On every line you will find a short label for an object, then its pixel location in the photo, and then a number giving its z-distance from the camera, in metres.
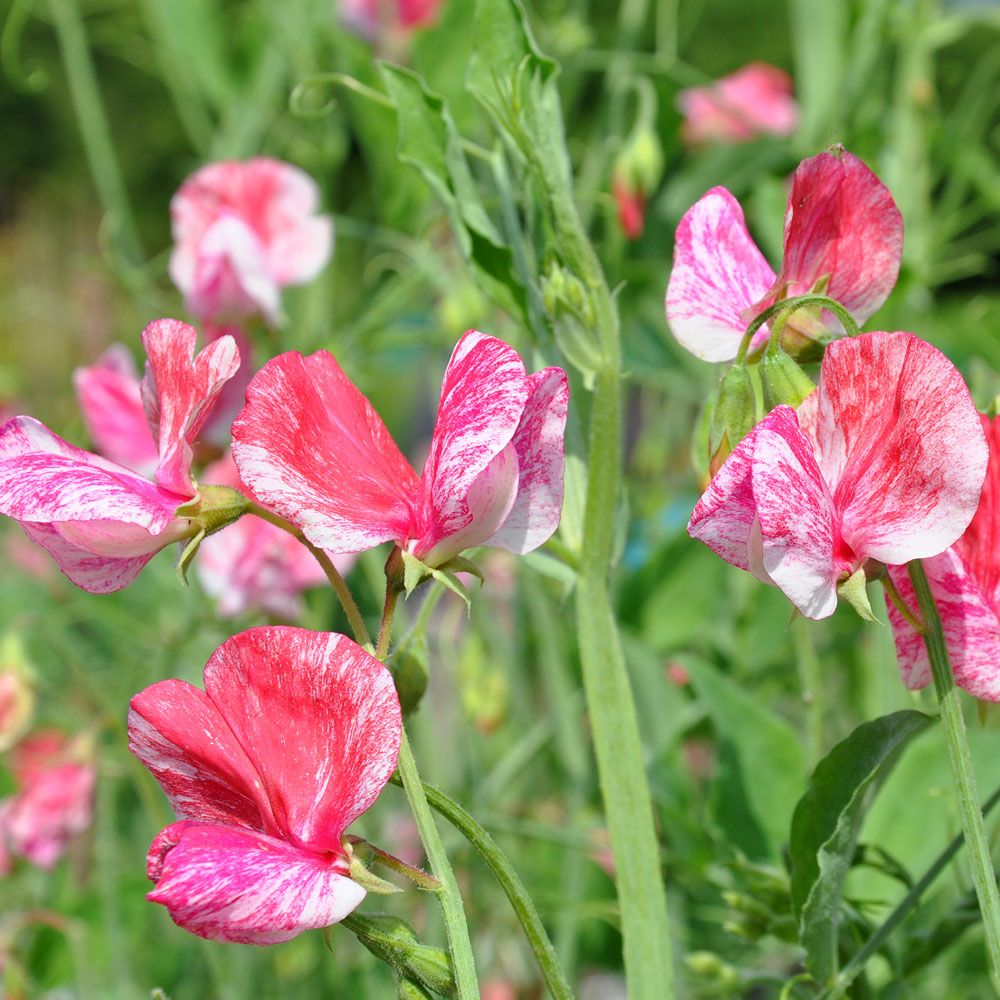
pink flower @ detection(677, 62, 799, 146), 2.12
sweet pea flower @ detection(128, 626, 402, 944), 0.71
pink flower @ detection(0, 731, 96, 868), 1.39
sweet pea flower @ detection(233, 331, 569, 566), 0.72
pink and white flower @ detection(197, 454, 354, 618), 1.13
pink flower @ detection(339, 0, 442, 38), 1.85
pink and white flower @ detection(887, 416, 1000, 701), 0.74
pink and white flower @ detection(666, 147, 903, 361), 0.75
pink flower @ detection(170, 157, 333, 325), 1.09
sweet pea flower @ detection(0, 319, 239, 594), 0.73
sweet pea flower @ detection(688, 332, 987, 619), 0.72
